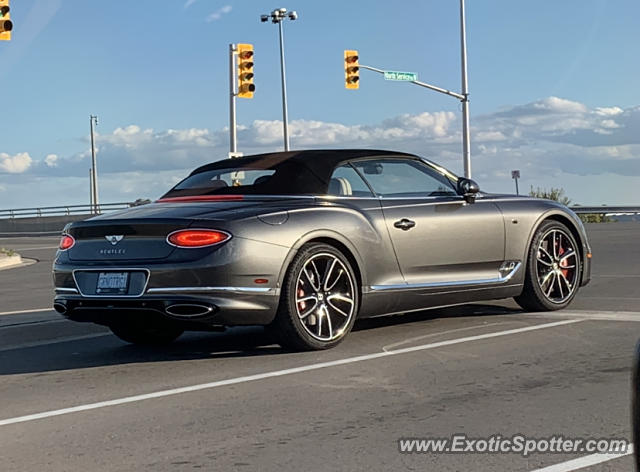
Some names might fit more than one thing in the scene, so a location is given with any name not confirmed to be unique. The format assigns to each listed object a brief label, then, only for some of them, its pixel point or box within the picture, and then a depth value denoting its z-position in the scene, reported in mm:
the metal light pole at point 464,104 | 39656
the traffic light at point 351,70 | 32281
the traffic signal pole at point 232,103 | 31797
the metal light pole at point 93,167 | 67312
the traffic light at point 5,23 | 18812
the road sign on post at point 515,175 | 46844
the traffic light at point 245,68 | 27969
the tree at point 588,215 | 44081
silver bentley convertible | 6738
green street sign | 35156
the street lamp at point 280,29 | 41562
